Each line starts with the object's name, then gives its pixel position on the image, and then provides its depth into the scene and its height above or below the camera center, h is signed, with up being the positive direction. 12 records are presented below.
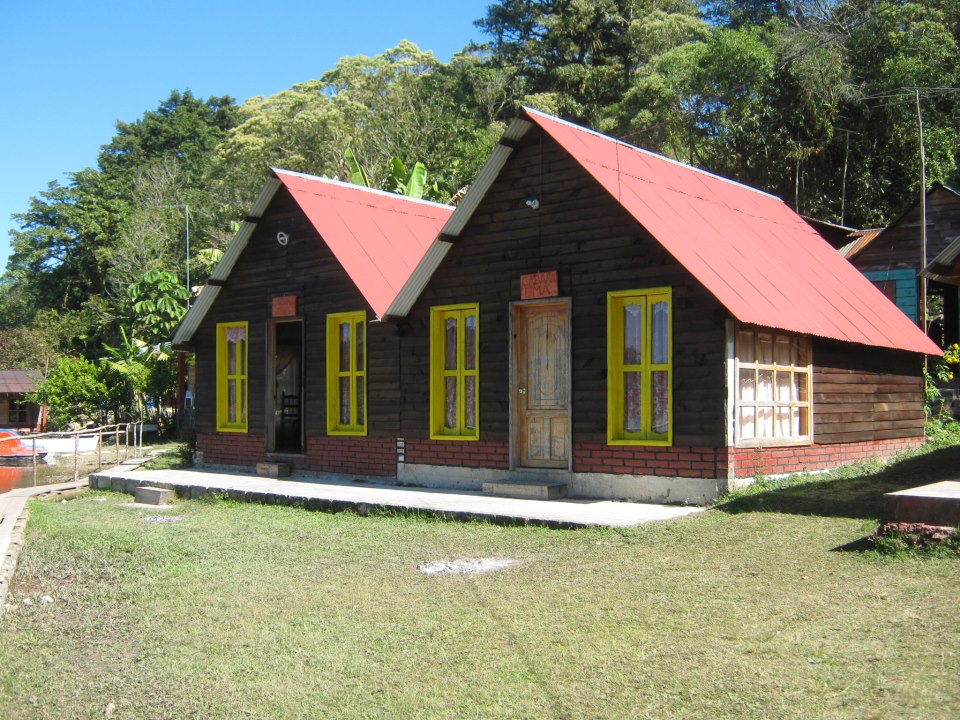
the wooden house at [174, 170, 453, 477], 16.73 +1.22
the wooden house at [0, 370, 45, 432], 46.03 -0.37
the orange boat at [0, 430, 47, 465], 30.66 -1.71
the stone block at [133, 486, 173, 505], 15.99 -1.56
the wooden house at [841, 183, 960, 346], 24.73 +3.35
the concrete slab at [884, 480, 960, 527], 8.66 -0.97
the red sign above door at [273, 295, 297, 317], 17.94 +1.52
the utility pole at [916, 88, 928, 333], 22.98 +3.31
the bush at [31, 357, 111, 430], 33.84 +0.03
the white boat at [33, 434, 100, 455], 33.92 -1.62
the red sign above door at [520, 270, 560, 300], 14.02 +1.46
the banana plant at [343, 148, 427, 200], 26.89 +5.88
